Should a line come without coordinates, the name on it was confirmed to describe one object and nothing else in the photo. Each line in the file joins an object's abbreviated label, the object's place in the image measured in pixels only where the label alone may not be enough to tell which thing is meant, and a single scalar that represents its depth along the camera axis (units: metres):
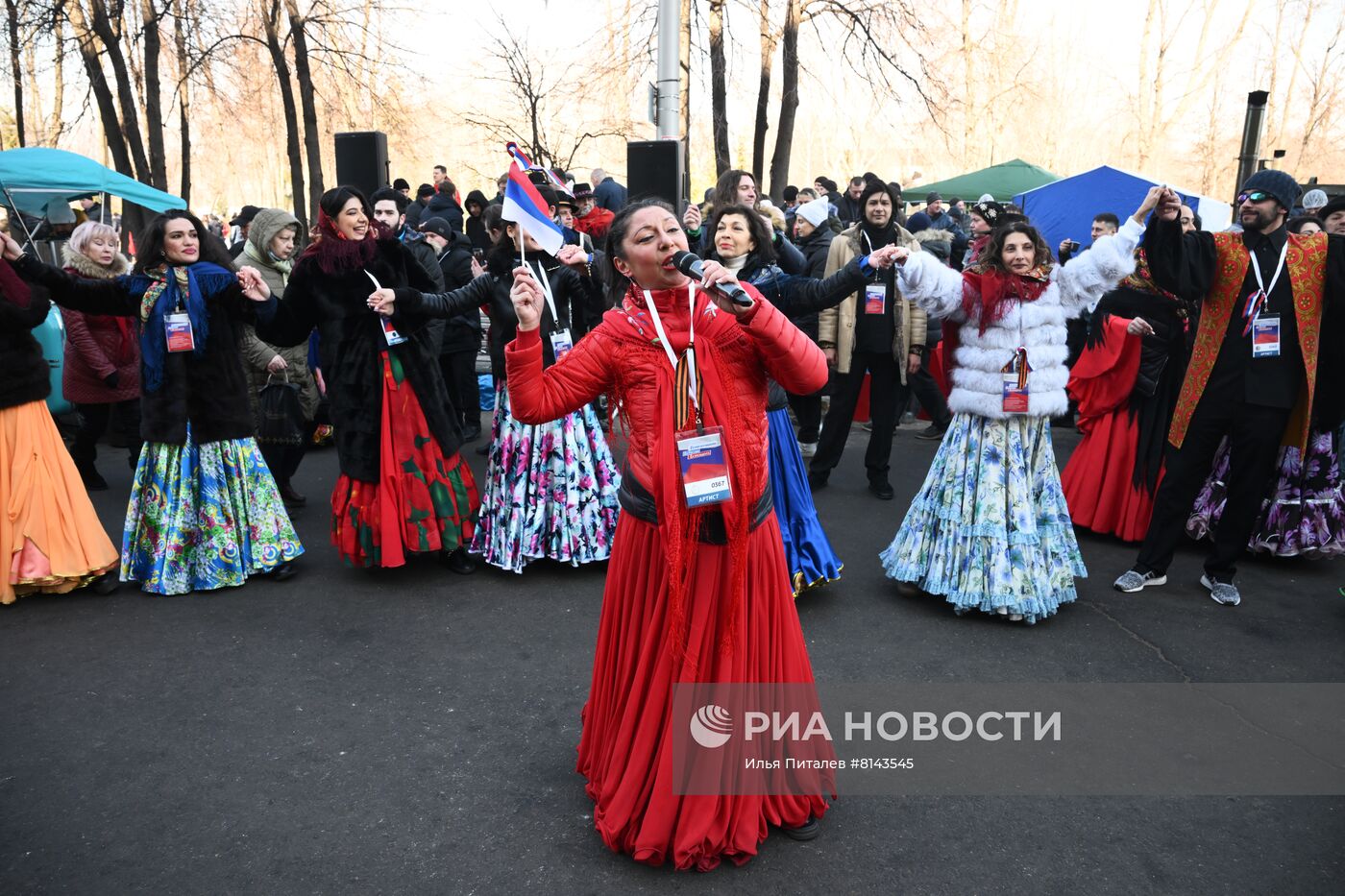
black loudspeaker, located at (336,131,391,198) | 9.01
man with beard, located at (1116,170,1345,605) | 4.62
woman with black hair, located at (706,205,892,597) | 4.50
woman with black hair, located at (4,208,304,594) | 4.97
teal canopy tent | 9.85
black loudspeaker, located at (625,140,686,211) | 7.11
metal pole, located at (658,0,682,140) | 9.25
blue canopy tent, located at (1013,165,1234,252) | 10.94
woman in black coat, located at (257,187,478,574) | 4.98
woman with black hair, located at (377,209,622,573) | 5.36
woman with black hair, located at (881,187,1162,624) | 4.62
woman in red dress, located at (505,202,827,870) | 2.71
